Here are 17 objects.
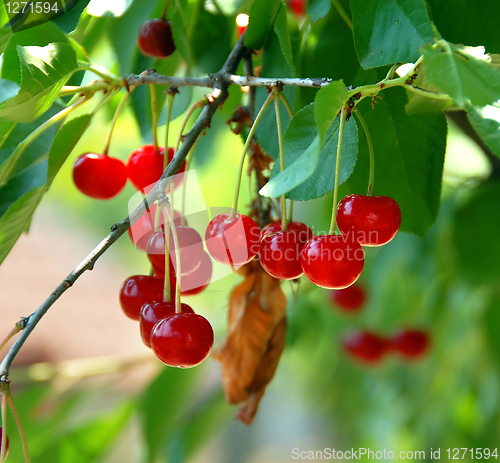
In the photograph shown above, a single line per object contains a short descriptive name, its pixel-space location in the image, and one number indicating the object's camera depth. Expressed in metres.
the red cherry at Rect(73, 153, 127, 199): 0.51
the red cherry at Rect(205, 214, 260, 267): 0.46
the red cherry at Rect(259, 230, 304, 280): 0.46
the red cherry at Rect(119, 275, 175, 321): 0.48
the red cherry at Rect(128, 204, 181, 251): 0.48
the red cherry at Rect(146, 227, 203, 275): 0.47
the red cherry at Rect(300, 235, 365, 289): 0.44
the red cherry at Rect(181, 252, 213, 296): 0.48
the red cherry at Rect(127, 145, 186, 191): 0.51
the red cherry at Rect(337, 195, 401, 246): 0.45
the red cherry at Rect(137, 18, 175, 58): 0.53
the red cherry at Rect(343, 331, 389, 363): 1.03
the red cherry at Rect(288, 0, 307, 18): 0.74
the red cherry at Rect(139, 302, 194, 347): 0.46
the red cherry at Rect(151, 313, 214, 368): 0.44
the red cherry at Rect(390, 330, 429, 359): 0.99
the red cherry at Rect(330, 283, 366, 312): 0.99
